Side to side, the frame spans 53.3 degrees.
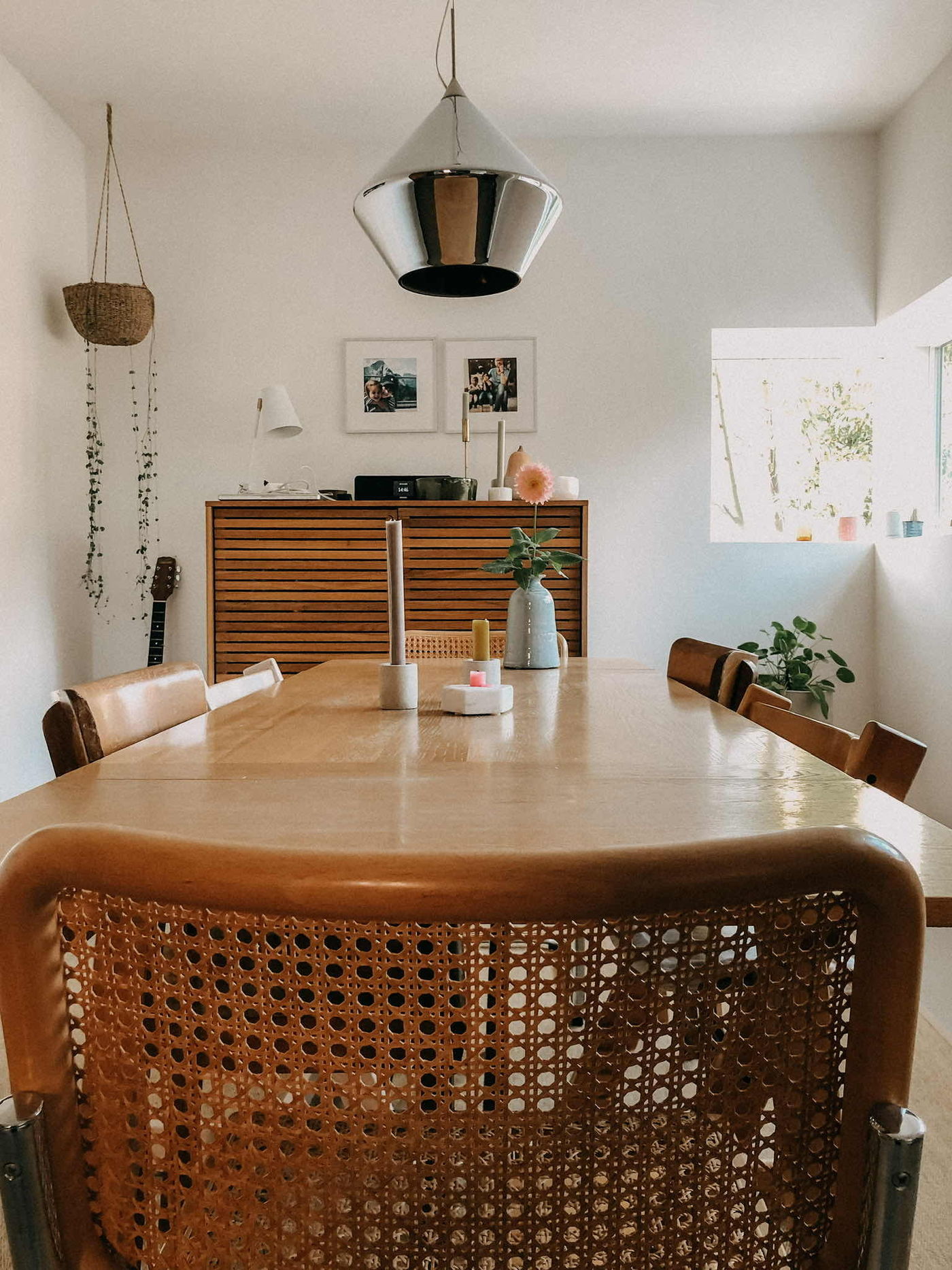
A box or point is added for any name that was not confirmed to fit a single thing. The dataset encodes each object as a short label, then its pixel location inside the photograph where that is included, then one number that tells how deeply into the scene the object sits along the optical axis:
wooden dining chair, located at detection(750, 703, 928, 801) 1.06
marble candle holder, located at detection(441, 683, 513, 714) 1.60
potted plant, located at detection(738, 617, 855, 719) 4.62
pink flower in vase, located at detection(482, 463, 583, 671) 2.25
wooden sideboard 4.35
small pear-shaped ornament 4.32
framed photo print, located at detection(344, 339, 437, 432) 4.82
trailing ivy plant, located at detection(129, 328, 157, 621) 4.81
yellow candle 1.81
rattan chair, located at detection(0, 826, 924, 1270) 0.42
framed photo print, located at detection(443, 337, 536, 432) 4.82
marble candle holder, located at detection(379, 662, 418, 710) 1.68
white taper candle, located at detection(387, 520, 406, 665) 1.60
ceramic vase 2.30
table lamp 4.50
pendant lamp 1.77
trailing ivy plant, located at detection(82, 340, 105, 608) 4.76
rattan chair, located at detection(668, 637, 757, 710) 1.88
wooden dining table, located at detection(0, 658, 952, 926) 0.81
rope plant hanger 4.77
